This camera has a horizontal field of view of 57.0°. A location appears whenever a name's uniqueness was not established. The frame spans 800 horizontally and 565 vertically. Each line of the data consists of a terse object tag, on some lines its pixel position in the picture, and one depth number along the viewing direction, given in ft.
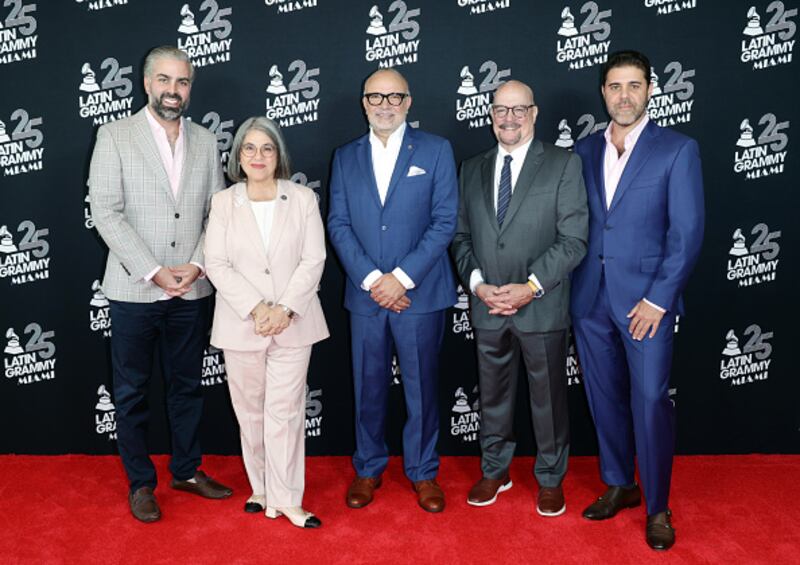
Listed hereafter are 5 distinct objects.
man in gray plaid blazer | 10.79
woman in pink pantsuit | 10.52
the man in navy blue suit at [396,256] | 11.03
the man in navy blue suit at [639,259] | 10.07
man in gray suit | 10.78
